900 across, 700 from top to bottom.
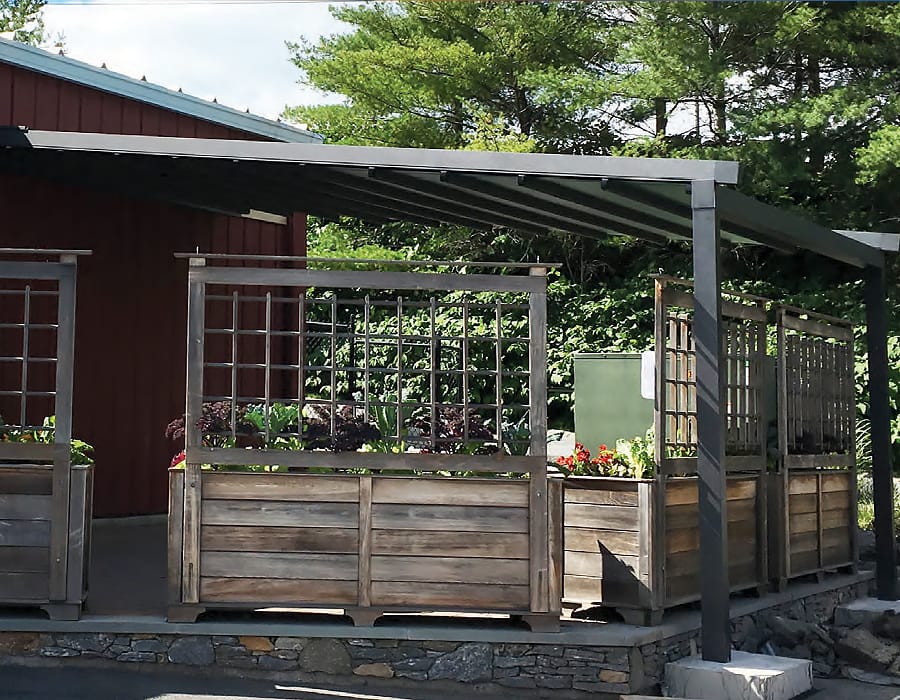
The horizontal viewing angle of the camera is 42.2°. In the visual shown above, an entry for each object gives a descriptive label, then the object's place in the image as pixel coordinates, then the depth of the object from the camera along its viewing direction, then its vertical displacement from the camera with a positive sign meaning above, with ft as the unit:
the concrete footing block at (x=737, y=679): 17.70 -4.21
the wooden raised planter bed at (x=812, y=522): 23.50 -2.46
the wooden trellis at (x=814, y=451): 23.62 -0.96
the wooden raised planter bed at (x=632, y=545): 19.08 -2.34
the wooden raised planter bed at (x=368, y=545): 18.04 -2.20
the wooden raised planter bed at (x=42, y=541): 17.90 -2.18
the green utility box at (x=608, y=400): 31.83 +0.14
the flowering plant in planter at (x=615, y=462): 19.80 -0.98
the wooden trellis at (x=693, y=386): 19.39 +0.36
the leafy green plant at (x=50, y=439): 18.15 -0.62
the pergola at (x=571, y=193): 18.35 +3.80
